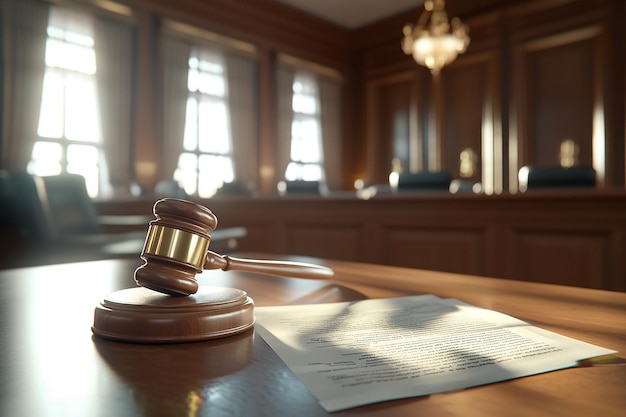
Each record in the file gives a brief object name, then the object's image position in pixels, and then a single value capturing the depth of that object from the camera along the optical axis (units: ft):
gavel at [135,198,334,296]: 1.85
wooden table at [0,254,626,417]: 1.19
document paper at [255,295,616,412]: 1.34
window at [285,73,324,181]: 27.68
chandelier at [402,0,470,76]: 18.56
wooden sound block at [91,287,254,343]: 1.74
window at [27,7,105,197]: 18.33
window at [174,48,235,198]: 22.61
